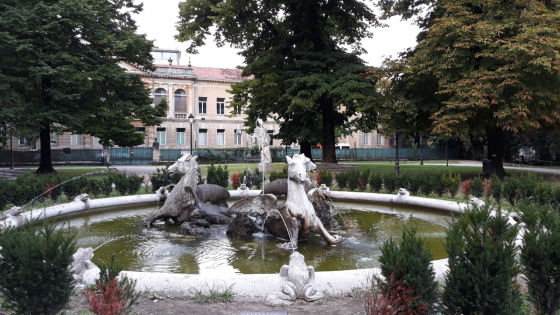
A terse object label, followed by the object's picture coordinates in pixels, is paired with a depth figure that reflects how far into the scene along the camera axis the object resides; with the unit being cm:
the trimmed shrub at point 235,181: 1490
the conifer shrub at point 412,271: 358
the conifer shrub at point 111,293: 336
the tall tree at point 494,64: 1619
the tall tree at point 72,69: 2033
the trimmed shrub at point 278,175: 1491
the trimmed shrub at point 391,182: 1420
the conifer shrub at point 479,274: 345
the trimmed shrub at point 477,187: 1250
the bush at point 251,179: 1548
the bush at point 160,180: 1384
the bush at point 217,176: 1440
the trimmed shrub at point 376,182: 1446
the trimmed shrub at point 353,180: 1480
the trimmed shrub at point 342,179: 1501
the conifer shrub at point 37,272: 346
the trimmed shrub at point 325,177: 1499
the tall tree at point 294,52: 2220
